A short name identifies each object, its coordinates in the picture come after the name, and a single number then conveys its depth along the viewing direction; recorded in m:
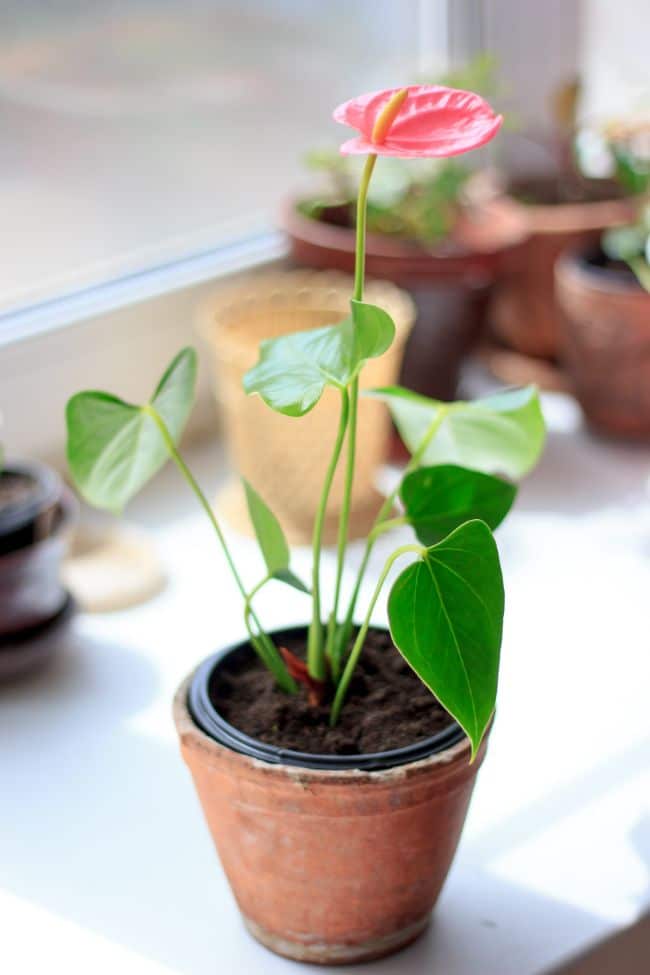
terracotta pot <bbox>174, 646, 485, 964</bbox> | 0.93
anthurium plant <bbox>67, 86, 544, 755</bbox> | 0.88
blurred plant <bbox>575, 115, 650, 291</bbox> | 1.45
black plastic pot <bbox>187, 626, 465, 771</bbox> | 0.93
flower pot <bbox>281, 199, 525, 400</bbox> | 1.43
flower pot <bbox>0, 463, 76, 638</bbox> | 1.16
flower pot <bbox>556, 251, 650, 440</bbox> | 1.44
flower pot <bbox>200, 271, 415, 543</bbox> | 1.33
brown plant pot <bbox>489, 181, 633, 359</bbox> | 1.55
